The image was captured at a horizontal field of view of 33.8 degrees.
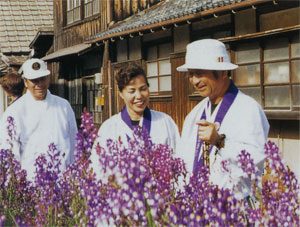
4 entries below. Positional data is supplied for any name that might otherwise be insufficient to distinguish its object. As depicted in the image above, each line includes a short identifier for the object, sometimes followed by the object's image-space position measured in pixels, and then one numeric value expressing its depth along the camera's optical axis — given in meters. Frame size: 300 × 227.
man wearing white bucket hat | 2.97
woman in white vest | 3.77
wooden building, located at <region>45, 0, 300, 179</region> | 7.55
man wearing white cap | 5.20
